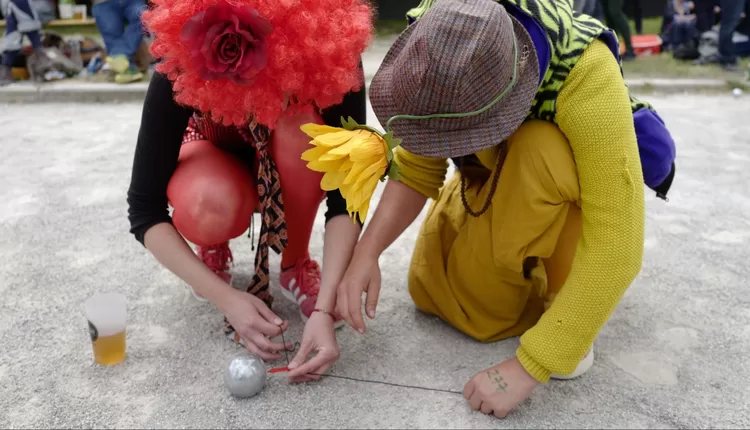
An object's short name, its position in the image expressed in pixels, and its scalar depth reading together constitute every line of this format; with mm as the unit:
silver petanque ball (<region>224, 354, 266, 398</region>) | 1391
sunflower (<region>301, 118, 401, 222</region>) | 1093
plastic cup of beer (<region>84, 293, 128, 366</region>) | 1476
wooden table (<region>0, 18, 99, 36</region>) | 6449
